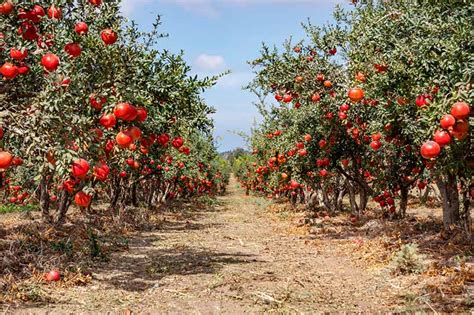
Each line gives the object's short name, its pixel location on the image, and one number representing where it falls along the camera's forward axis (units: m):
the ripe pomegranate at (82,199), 6.95
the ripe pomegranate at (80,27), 7.32
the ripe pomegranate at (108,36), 7.32
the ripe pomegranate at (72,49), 6.86
